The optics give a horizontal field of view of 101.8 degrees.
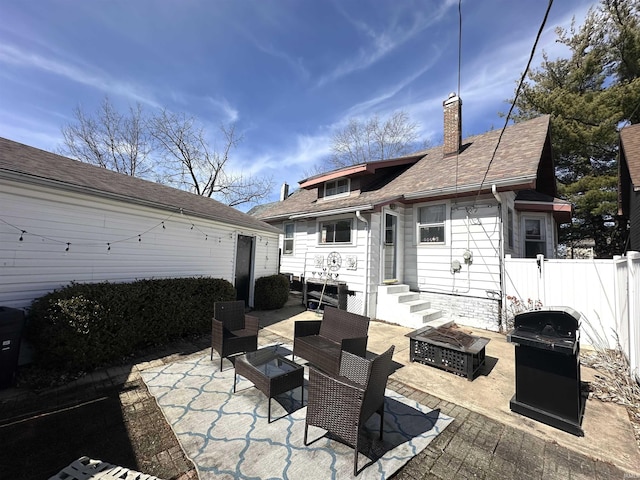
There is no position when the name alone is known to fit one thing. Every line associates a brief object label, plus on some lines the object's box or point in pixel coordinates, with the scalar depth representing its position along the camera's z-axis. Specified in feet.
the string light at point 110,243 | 14.11
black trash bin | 11.68
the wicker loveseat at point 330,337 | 12.30
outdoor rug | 7.48
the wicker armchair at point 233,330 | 13.99
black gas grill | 9.46
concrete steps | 23.20
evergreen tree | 37.52
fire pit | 13.93
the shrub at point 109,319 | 12.68
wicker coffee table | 9.78
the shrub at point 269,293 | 29.45
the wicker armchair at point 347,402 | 7.61
